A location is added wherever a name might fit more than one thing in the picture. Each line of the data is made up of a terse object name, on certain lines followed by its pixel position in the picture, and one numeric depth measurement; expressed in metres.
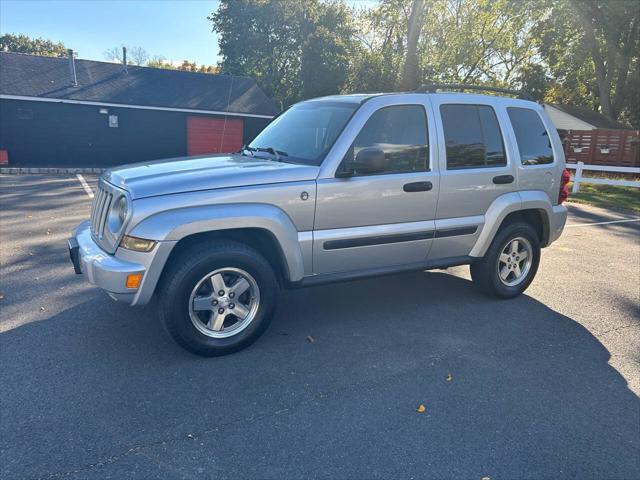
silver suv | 3.49
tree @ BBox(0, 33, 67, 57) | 54.69
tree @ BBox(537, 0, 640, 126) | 28.69
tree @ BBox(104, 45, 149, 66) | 59.96
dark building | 20.00
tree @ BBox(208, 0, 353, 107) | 32.41
